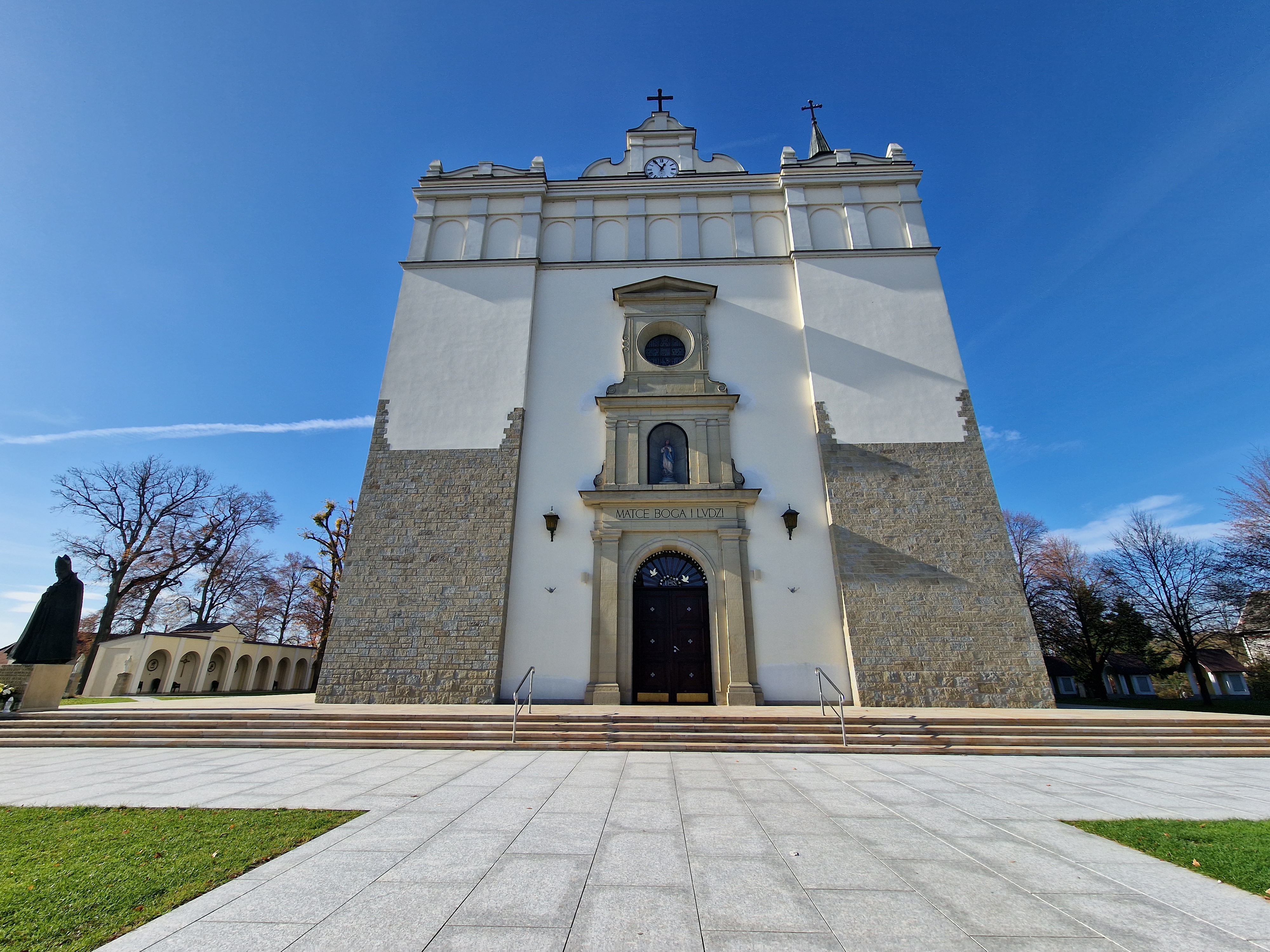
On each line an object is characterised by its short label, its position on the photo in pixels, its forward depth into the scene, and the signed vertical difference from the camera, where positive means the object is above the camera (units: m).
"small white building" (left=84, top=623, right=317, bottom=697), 21.50 +0.96
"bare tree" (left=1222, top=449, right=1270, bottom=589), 18.84 +4.52
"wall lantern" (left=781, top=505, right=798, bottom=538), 11.63 +3.34
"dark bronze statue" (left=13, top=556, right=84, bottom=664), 10.68 +1.13
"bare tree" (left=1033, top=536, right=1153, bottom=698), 22.50 +2.72
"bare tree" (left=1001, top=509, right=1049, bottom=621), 24.94 +6.31
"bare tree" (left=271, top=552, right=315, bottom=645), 33.59 +5.40
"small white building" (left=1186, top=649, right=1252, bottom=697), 30.69 +0.81
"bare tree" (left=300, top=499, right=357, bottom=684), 18.94 +4.37
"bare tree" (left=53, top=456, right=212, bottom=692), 22.97 +5.97
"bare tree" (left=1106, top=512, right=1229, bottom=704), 20.70 +3.27
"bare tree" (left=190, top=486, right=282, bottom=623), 26.39 +6.02
